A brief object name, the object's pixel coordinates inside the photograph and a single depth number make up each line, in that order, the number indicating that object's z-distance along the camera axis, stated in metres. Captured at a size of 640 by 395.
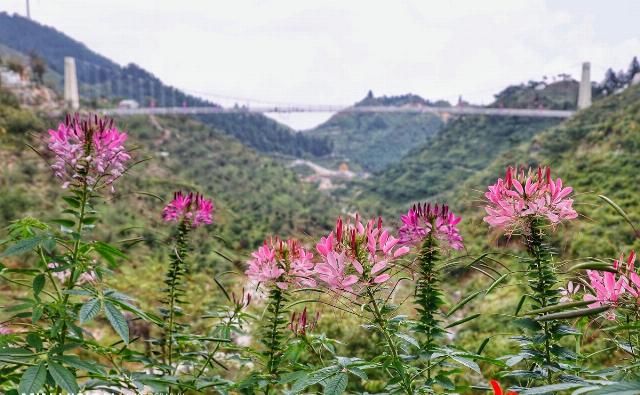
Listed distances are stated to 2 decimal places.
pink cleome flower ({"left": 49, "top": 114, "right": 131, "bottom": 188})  1.12
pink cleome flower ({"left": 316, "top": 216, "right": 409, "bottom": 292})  0.82
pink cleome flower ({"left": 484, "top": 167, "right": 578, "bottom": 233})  0.88
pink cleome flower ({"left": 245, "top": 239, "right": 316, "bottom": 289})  1.09
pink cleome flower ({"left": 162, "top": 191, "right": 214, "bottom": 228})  1.52
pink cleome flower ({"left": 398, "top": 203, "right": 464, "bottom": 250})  1.13
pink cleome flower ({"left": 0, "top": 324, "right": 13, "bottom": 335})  1.85
